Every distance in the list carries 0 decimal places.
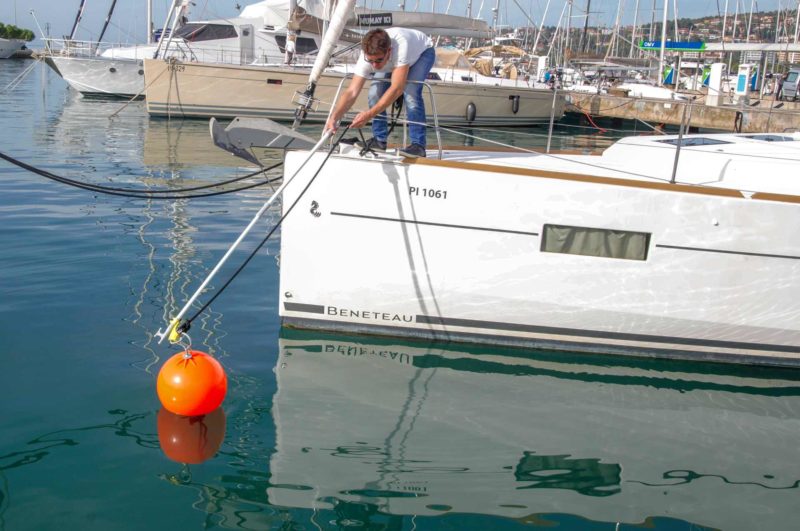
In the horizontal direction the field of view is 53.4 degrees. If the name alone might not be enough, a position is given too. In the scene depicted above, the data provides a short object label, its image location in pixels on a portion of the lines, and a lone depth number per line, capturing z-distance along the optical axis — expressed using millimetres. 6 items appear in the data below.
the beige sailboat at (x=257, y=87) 24438
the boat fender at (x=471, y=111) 26812
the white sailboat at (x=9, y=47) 62562
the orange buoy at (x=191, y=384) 4965
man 6129
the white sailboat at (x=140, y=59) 28781
